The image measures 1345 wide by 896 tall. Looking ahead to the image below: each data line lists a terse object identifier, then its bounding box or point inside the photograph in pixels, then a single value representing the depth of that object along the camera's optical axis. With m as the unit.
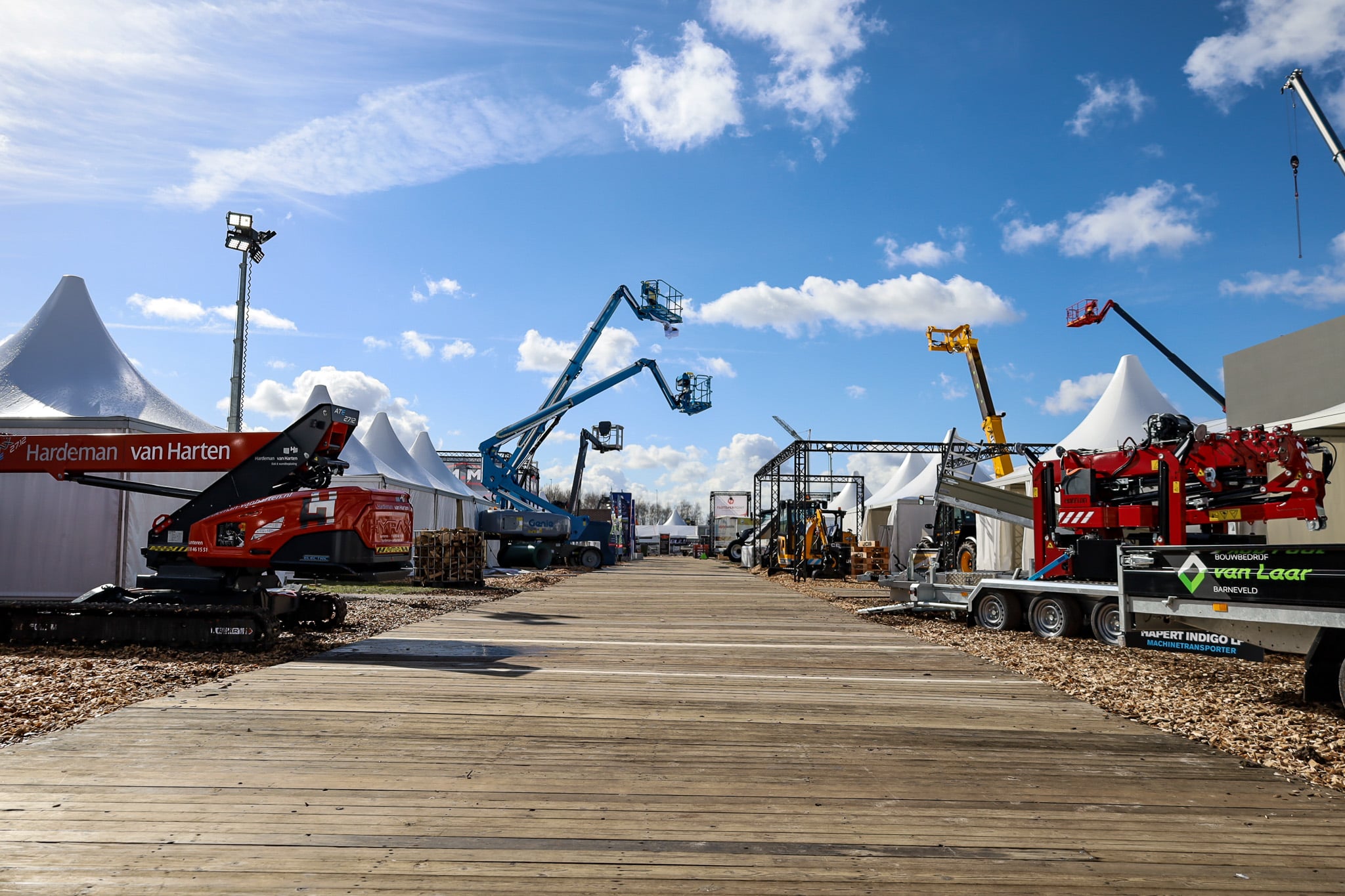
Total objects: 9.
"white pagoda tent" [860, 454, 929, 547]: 35.34
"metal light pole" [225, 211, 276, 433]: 17.27
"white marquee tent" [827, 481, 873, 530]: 40.93
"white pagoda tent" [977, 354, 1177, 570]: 21.72
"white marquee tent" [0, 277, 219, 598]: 13.70
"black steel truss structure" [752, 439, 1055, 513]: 28.61
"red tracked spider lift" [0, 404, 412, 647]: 9.50
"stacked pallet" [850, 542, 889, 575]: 28.59
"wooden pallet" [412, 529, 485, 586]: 20.16
